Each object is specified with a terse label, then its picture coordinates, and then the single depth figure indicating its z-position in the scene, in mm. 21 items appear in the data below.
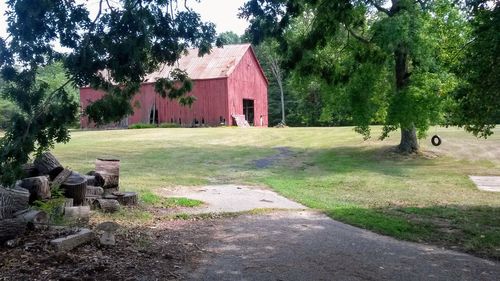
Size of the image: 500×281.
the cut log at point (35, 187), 9094
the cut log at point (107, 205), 10375
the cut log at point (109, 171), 11508
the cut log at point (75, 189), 9750
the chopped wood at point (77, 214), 9010
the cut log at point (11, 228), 7188
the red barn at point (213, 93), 43562
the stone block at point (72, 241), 6984
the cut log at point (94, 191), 10817
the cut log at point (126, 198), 11281
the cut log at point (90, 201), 10354
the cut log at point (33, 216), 7969
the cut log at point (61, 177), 9626
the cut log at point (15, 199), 8023
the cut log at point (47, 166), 10047
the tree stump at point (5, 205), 7836
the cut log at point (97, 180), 11203
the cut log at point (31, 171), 9945
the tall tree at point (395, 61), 13375
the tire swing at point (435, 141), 27438
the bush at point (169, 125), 44031
